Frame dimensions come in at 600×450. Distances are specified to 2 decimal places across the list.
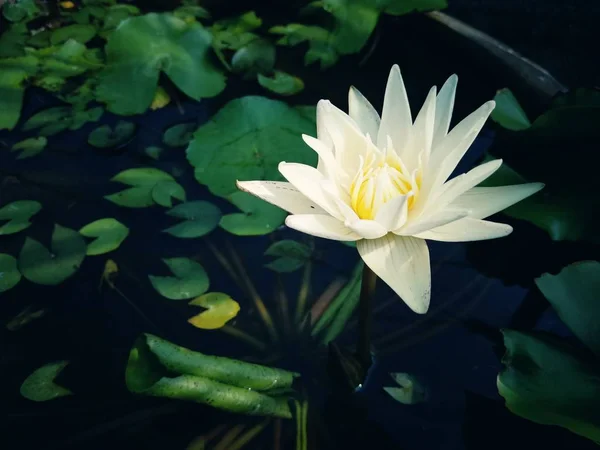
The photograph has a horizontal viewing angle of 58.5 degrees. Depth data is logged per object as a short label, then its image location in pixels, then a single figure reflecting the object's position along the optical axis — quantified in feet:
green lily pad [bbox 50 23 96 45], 1.66
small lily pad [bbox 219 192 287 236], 1.12
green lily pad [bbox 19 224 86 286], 1.06
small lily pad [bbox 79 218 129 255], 1.10
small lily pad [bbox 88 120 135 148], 1.36
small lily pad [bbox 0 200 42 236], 1.14
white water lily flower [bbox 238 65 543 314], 0.65
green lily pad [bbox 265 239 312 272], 1.09
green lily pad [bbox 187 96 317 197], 1.21
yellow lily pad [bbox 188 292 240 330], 1.00
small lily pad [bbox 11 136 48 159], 1.34
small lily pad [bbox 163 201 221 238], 1.14
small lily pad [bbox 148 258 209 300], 1.02
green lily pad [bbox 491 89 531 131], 1.17
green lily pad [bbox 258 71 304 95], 1.46
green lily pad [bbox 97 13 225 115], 1.42
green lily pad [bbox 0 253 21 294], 1.05
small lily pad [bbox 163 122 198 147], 1.35
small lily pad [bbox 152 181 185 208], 1.17
